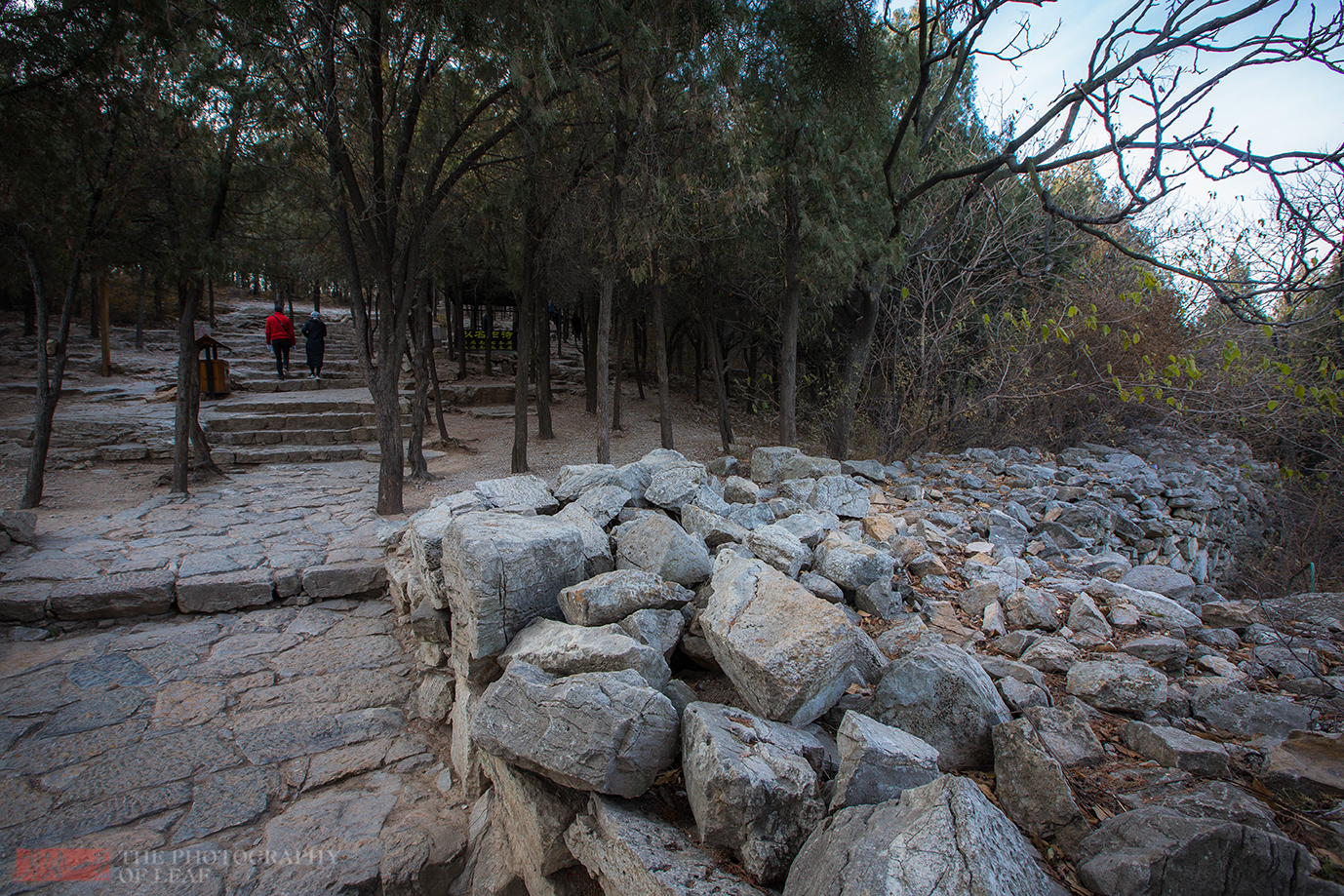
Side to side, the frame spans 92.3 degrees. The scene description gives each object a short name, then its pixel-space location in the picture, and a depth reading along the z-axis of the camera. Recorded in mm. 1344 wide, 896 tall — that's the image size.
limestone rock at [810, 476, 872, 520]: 5248
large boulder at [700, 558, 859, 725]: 2242
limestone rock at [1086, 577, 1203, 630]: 3467
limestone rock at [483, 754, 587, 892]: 2367
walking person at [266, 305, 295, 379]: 15039
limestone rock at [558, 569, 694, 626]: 2863
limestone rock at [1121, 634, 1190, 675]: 2967
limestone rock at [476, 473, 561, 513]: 4199
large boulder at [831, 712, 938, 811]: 1861
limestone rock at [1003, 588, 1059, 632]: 3422
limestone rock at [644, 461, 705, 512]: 4262
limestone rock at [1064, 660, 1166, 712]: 2562
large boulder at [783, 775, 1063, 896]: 1435
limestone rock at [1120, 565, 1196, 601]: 4188
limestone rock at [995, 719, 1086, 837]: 1859
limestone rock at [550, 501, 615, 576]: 3416
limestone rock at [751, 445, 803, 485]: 6551
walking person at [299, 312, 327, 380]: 15539
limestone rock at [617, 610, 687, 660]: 2781
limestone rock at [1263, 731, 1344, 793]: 1913
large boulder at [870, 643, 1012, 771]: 2234
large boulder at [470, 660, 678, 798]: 2146
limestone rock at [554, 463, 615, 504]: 4512
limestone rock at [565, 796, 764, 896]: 1823
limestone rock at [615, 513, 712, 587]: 3285
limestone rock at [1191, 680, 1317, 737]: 2387
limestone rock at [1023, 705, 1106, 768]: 2145
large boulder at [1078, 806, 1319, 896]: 1504
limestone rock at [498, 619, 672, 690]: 2510
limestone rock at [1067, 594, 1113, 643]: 3258
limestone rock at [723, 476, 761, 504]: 5141
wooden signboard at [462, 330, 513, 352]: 19938
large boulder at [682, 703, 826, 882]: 1853
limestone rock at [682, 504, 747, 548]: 3783
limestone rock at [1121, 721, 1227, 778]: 2062
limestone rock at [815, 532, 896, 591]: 3621
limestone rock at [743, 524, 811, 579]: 3449
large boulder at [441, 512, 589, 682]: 2879
